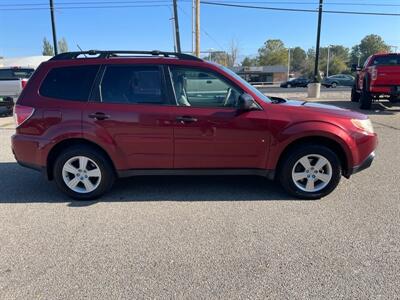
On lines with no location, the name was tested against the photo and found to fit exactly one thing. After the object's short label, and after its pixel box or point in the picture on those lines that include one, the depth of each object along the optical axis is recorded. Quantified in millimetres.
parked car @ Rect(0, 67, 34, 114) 12812
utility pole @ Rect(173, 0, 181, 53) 22788
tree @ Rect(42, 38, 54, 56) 100938
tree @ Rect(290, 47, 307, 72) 128675
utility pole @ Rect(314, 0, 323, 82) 19080
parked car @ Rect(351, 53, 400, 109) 12219
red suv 4516
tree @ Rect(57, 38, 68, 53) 89656
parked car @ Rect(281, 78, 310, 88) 50259
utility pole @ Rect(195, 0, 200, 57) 19648
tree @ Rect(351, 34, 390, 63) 121688
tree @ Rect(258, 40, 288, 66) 108188
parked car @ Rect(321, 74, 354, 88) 45959
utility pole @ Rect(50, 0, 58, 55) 19094
